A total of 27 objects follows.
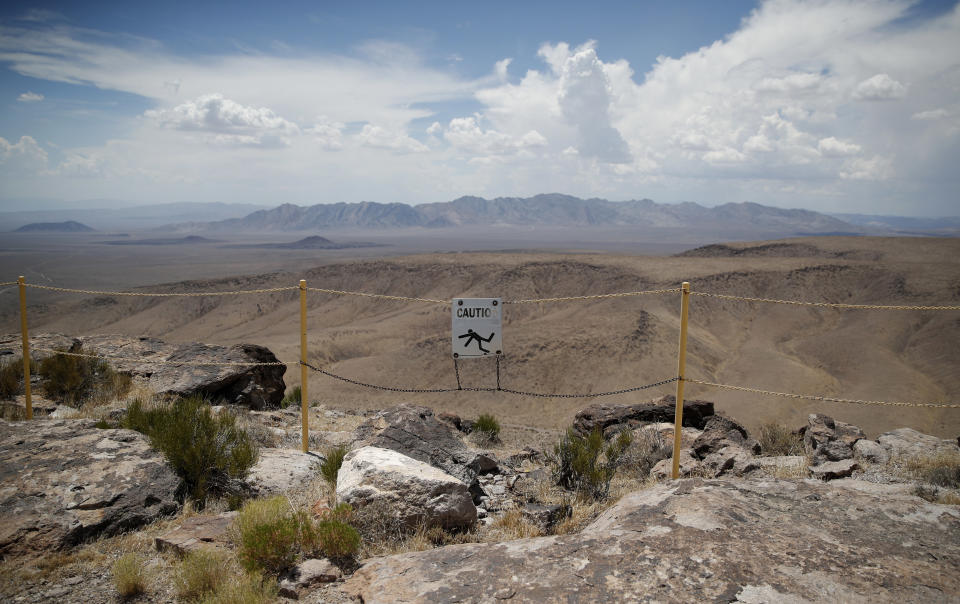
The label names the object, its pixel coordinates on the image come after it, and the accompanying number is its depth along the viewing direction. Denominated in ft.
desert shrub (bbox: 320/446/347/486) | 19.31
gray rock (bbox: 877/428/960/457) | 27.09
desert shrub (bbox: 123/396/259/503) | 18.33
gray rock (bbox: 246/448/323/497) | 19.38
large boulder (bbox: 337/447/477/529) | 15.72
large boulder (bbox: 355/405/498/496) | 21.08
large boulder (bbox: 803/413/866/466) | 24.80
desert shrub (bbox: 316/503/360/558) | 13.82
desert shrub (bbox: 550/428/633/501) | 19.57
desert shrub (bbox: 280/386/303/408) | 42.92
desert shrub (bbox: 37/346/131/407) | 29.73
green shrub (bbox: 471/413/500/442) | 38.47
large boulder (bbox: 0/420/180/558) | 15.10
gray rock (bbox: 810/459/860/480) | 20.39
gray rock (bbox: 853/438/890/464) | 26.13
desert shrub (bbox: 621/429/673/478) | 25.02
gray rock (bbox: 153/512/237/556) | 14.65
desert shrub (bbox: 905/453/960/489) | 18.69
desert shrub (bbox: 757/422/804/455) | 30.57
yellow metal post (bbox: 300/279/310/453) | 22.16
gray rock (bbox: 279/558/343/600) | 12.62
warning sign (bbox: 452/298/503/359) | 22.45
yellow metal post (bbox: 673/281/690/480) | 19.58
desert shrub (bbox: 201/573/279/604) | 11.78
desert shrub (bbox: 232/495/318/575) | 13.15
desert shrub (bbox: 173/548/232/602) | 12.50
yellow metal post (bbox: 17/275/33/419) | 23.44
